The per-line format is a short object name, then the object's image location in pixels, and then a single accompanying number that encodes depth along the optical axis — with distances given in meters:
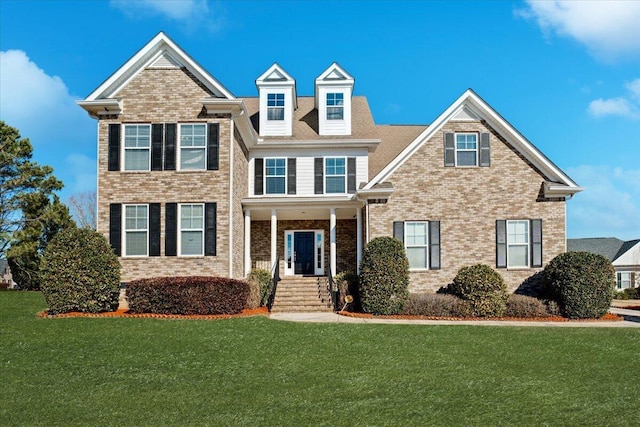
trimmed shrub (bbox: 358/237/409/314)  18.56
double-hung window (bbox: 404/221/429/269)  20.56
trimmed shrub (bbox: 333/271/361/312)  19.94
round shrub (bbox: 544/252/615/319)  18.45
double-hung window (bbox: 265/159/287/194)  23.88
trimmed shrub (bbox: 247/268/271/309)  19.43
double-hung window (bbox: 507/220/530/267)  20.66
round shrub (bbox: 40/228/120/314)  16.98
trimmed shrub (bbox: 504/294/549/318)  18.69
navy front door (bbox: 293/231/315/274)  24.75
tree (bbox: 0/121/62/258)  29.62
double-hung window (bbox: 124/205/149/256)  19.70
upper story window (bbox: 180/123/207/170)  19.88
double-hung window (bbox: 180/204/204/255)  19.64
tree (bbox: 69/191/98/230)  48.56
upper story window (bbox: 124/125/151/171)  19.92
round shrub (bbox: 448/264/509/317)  18.55
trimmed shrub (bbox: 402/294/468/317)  18.59
